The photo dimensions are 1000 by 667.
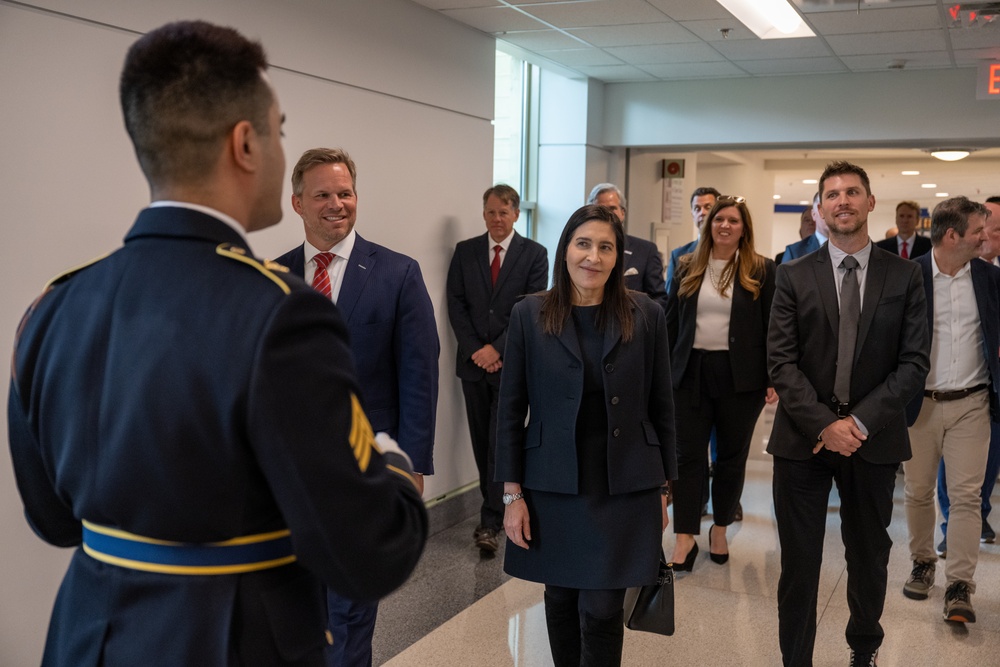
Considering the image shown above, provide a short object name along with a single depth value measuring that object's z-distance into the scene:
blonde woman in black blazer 4.67
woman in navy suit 2.78
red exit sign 5.79
